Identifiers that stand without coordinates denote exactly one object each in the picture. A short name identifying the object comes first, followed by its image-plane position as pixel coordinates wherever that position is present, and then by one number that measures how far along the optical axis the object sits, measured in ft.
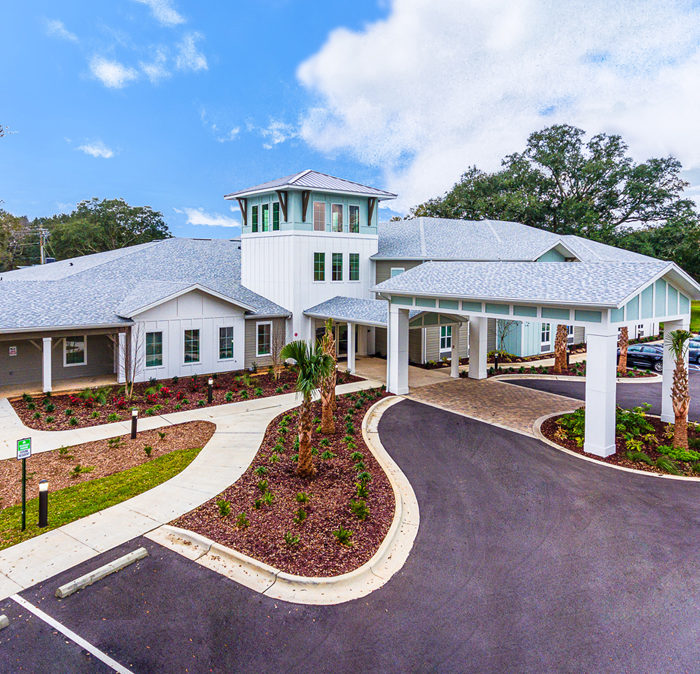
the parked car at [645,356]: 85.30
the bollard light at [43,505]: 28.55
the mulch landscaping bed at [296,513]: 26.27
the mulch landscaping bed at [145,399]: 51.57
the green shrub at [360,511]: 30.32
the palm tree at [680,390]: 42.57
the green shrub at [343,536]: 27.32
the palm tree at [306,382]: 35.45
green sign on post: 28.81
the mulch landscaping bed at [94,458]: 35.88
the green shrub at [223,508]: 30.53
